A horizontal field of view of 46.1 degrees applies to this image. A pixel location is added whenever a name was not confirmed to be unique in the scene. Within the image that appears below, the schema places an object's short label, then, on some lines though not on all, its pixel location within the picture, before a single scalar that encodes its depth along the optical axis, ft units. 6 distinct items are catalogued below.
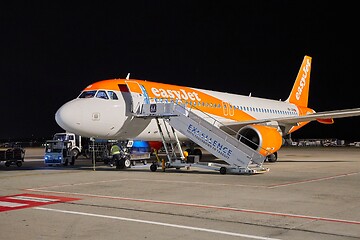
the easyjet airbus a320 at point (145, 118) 51.96
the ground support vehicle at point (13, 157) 69.67
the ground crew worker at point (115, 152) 61.57
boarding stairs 48.88
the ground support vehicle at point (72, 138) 104.73
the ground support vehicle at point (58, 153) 71.36
